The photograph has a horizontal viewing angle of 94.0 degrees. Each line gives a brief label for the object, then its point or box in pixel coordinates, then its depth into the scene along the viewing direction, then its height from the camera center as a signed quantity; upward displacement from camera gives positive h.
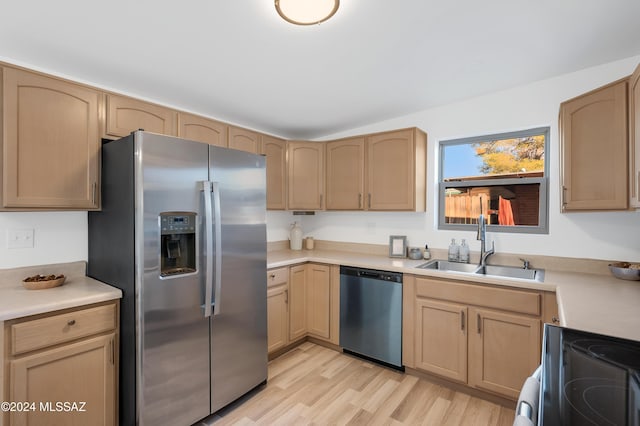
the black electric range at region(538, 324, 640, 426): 0.63 -0.42
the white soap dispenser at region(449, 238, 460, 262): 2.67 -0.35
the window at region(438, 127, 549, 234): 2.44 +0.28
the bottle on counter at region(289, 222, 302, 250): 3.58 -0.31
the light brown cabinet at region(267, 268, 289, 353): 2.59 -0.86
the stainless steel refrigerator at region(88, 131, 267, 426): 1.65 -0.35
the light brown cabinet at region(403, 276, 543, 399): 1.94 -0.85
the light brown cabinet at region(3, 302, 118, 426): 1.42 -0.80
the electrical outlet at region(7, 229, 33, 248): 1.88 -0.17
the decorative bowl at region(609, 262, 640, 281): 1.86 -0.36
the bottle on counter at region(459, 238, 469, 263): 2.62 -0.34
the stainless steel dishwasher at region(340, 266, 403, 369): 2.48 -0.88
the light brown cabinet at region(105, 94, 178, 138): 2.03 +0.69
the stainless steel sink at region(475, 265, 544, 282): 2.29 -0.47
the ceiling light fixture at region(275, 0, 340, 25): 1.33 +0.94
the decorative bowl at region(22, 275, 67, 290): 1.75 -0.42
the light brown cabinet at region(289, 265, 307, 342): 2.82 -0.87
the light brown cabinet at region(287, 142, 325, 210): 3.32 +0.42
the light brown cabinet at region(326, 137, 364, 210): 3.07 +0.41
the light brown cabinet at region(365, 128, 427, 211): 2.74 +0.41
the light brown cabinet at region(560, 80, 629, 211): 1.68 +0.38
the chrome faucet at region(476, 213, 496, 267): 2.47 -0.21
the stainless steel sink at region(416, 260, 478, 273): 2.59 -0.47
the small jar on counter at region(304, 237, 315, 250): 3.61 -0.37
